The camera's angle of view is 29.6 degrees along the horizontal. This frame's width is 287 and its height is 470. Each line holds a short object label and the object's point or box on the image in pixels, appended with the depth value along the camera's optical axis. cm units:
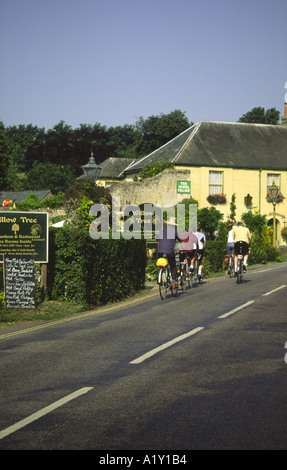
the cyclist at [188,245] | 1811
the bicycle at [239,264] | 1853
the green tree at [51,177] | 8419
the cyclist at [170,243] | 1512
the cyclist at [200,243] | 1895
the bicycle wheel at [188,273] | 1816
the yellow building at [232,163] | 3956
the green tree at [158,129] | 6750
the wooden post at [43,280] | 1411
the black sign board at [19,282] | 1314
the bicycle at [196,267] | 1906
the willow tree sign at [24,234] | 1361
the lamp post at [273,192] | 3878
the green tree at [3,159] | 5428
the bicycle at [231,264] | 2181
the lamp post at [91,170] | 2050
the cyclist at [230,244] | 2160
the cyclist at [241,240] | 1869
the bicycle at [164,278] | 1481
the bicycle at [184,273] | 1717
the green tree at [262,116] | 7381
